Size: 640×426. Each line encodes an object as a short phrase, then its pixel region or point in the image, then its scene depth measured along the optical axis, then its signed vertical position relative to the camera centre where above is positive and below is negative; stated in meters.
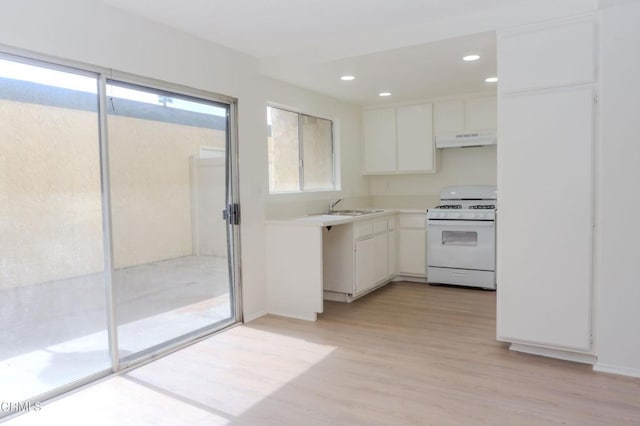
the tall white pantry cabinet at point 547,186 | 2.84 +0.03
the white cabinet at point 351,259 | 4.50 -0.69
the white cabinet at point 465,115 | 5.21 +0.93
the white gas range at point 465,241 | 4.94 -0.58
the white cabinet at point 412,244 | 5.42 -0.65
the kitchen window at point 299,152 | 4.57 +0.48
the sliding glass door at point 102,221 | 2.43 -0.16
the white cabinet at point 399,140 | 5.60 +0.69
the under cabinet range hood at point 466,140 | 5.19 +0.63
